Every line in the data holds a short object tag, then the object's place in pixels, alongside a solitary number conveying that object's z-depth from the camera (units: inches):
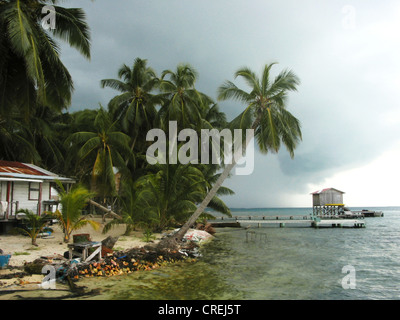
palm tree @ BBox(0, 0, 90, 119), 402.6
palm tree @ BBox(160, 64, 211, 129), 992.9
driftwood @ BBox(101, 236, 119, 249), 451.5
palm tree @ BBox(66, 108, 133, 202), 819.4
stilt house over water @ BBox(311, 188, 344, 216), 1862.7
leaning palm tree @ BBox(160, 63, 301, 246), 610.5
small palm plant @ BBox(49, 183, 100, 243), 475.8
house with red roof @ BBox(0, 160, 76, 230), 563.2
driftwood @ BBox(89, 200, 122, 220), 839.5
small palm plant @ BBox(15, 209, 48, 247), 459.6
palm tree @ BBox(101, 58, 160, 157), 1011.3
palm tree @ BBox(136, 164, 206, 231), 663.1
